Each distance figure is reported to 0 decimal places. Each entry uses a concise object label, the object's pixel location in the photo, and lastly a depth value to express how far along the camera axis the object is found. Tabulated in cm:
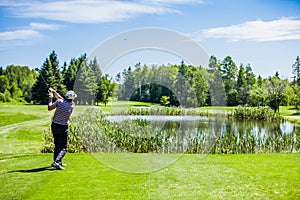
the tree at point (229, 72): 4924
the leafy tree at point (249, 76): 5309
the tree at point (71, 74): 4078
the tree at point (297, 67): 6328
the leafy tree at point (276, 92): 3453
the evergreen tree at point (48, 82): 3932
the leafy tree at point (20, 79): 5097
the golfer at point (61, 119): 704
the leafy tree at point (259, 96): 3566
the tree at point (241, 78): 5054
